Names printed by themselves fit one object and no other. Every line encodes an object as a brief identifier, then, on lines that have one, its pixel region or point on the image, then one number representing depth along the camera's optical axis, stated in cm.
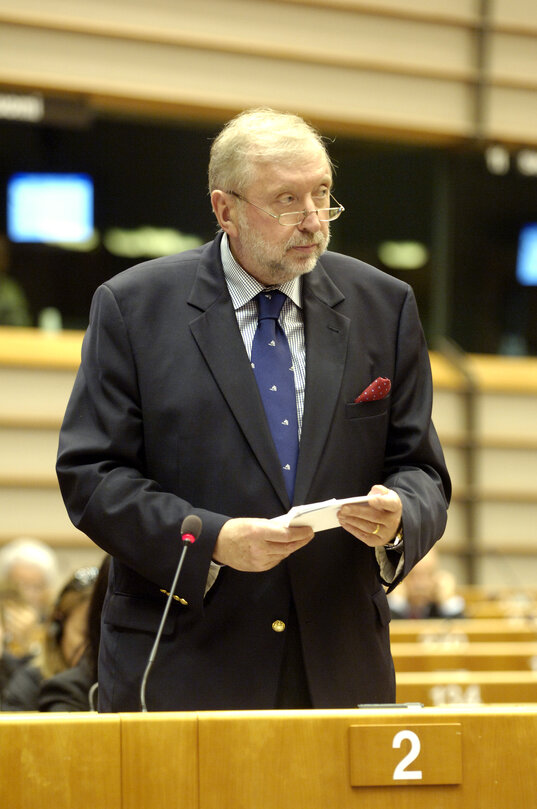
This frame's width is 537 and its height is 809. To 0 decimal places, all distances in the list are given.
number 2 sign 326
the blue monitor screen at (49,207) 1681
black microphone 377
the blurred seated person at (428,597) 1310
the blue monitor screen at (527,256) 1973
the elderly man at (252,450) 405
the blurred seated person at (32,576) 1118
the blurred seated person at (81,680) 564
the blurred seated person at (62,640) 664
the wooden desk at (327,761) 323
